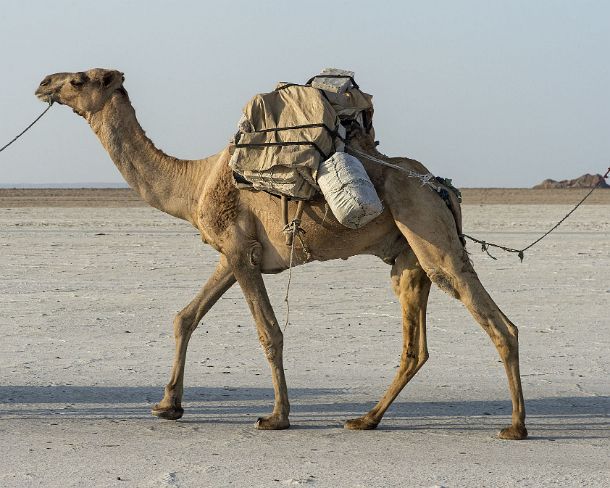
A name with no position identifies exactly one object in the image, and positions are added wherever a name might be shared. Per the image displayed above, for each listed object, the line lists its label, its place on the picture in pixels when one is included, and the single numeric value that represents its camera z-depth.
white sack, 15.66
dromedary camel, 16.27
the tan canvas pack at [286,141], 16.36
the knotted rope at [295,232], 16.56
